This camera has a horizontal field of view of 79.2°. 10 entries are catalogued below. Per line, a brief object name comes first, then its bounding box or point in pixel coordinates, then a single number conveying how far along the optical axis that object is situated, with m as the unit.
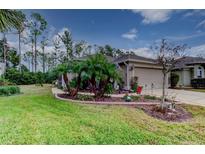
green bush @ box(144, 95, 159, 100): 5.22
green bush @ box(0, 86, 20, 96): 4.51
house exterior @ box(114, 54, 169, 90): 7.20
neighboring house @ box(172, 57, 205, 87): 9.80
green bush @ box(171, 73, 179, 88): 8.87
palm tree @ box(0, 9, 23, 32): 3.17
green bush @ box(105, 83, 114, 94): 5.27
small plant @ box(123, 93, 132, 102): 4.86
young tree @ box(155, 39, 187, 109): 4.24
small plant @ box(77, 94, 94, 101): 4.92
